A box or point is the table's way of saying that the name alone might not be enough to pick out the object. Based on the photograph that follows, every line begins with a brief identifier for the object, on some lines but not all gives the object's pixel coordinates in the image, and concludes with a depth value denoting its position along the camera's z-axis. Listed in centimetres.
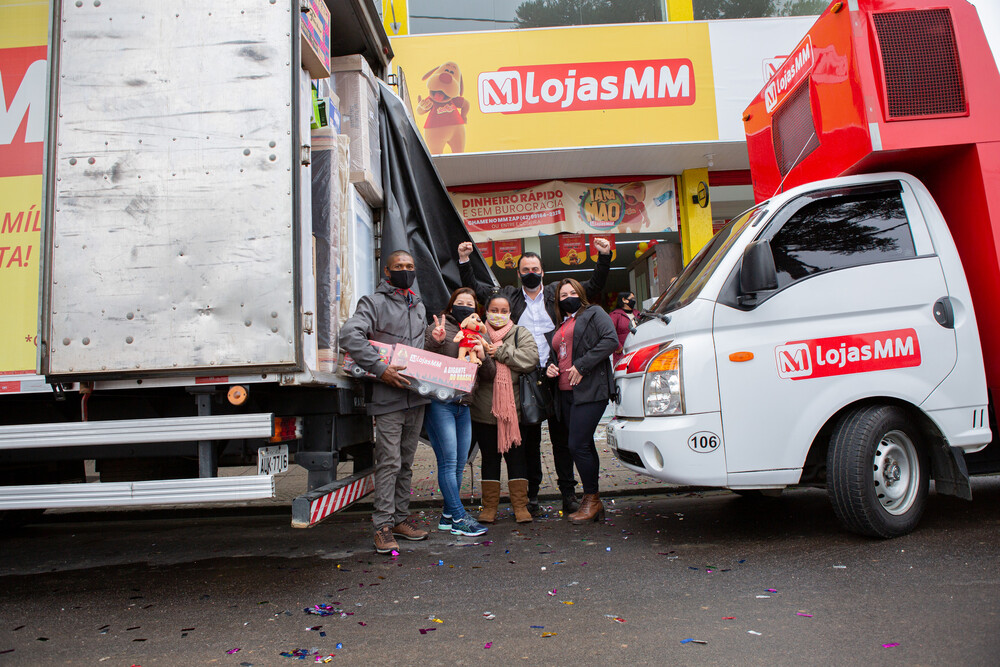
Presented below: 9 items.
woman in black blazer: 506
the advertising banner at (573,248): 1116
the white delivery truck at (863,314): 410
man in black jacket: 554
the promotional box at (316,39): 377
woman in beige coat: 515
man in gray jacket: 423
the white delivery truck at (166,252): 340
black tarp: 530
